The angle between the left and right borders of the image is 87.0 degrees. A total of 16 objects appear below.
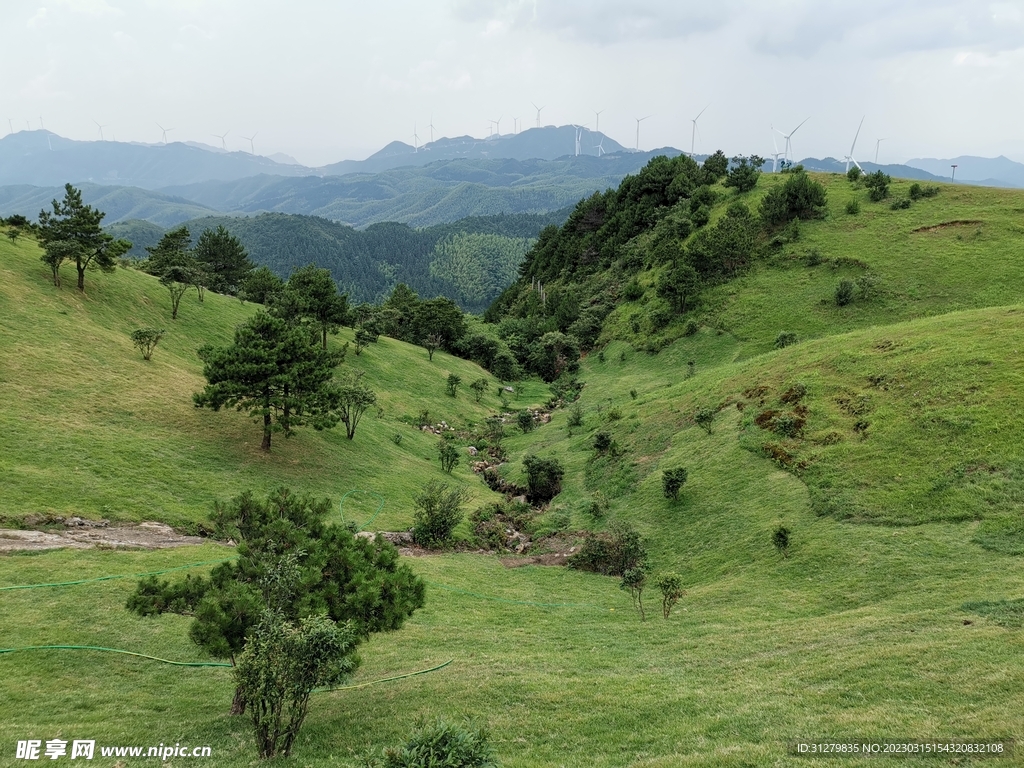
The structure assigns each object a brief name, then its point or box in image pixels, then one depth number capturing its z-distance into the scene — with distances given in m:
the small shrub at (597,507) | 40.44
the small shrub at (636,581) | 25.45
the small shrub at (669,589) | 23.27
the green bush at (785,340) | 61.06
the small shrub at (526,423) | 67.25
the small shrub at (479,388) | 79.31
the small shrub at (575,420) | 59.47
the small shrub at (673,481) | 36.53
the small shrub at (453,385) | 76.08
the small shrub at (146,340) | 47.78
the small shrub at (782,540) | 27.80
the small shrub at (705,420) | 43.28
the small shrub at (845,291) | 66.56
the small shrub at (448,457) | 52.45
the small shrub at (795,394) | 39.92
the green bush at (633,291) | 96.88
